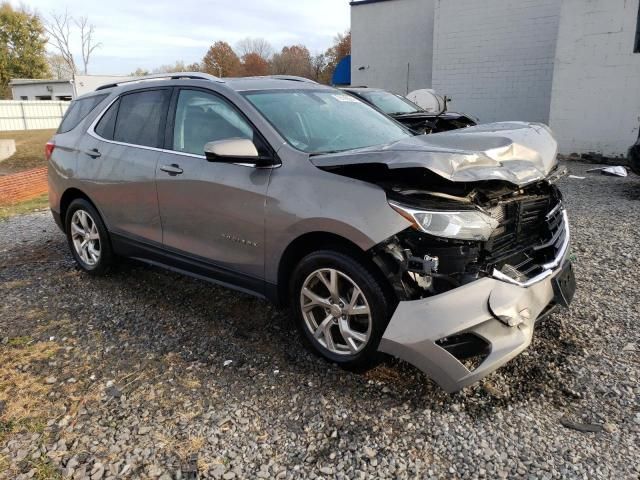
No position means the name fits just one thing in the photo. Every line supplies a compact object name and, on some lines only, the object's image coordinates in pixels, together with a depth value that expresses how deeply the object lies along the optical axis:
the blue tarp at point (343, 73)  24.06
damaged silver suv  2.58
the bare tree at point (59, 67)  63.09
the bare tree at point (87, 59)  63.94
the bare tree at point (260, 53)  72.62
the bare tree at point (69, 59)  61.72
